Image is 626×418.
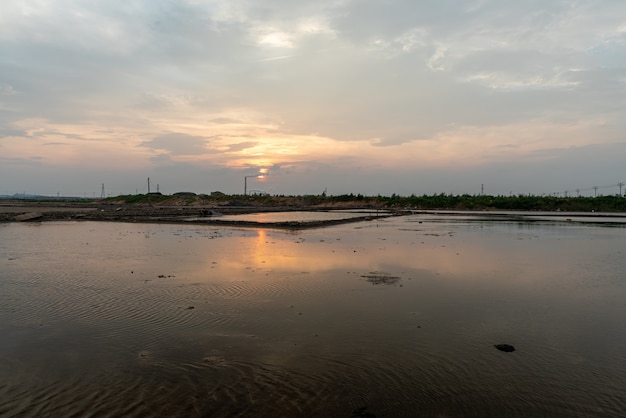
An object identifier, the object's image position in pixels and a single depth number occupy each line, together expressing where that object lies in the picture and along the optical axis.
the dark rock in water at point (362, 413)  4.75
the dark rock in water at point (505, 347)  6.83
